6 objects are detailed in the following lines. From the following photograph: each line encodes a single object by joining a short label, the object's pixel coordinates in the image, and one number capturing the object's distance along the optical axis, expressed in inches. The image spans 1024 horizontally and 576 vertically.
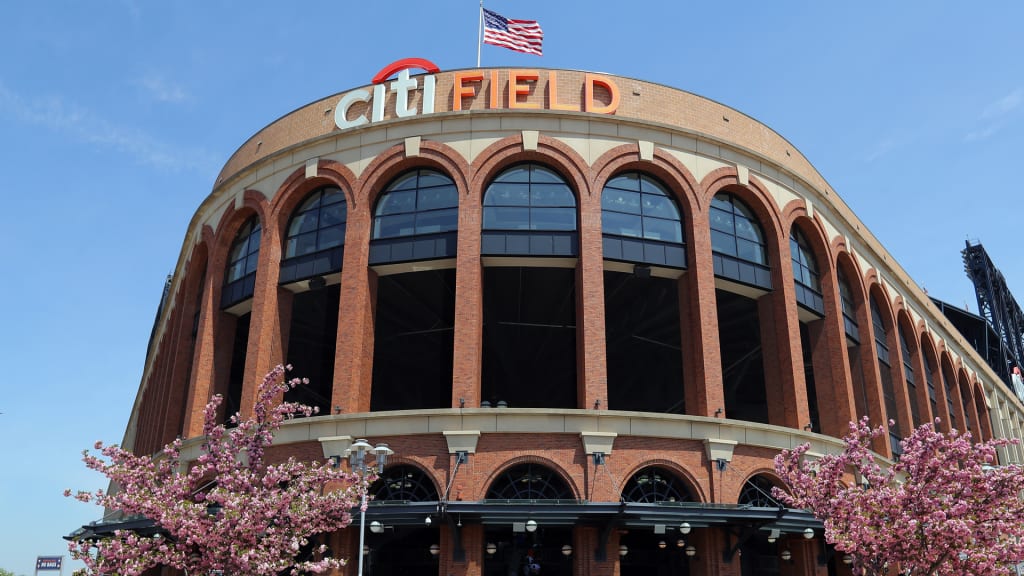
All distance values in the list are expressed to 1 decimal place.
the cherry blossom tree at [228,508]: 745.6
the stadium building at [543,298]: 1005.8
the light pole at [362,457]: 808.3
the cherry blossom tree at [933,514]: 747.4
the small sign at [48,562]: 2004.4
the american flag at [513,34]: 1243.8
